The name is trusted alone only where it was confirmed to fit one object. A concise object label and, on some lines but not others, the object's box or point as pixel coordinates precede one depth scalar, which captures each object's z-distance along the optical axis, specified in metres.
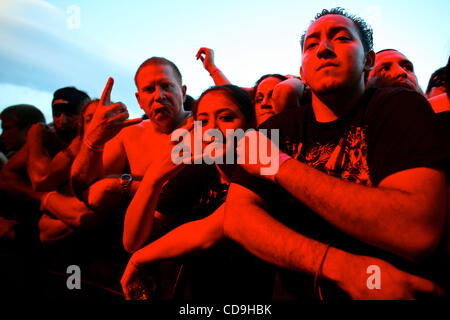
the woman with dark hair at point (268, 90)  1.66
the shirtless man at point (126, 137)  1.90
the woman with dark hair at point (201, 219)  1.36
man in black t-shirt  0.83
